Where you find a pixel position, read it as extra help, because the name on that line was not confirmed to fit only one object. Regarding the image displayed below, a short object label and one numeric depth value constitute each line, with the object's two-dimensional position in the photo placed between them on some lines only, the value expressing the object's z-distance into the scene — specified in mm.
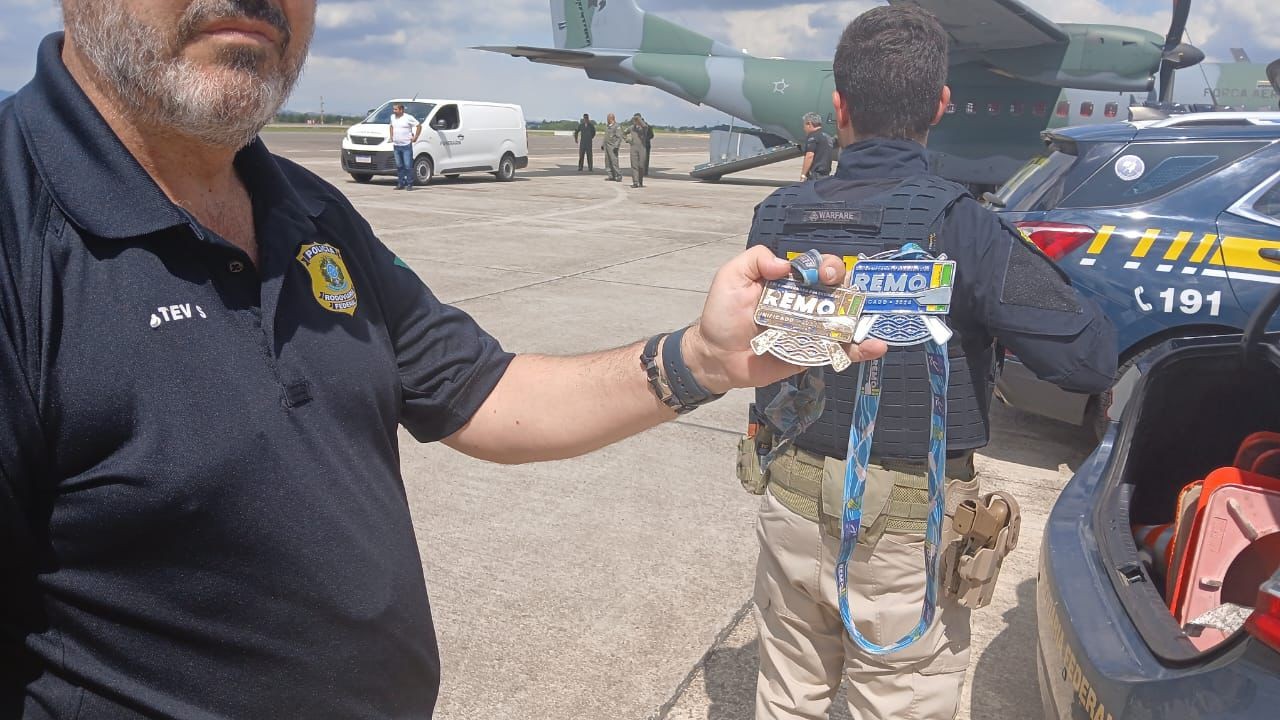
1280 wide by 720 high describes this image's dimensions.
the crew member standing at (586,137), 24891
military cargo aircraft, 14008
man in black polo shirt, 1056
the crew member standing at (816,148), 13727
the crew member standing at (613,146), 22281
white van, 18594
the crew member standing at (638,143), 20953
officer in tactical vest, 1951
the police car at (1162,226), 4078
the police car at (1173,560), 1524
